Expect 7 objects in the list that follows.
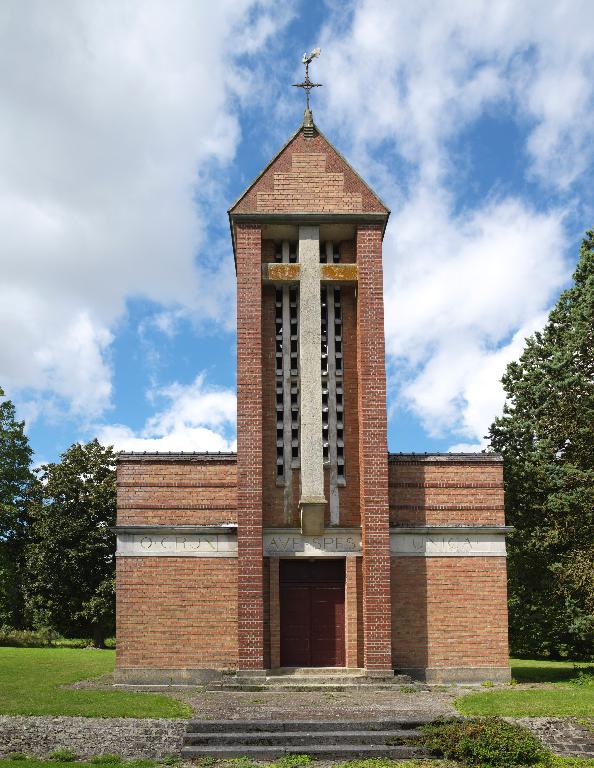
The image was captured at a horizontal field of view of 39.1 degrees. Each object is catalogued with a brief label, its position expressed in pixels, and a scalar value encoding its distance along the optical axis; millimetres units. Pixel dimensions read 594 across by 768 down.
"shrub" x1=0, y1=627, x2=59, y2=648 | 39219
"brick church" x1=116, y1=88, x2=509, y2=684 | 20078
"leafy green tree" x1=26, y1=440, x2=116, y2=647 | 39219
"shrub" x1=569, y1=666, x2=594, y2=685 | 20750
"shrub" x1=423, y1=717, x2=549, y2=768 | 12406
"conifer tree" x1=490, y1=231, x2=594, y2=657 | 28250
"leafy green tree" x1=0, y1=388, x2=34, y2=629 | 43000
